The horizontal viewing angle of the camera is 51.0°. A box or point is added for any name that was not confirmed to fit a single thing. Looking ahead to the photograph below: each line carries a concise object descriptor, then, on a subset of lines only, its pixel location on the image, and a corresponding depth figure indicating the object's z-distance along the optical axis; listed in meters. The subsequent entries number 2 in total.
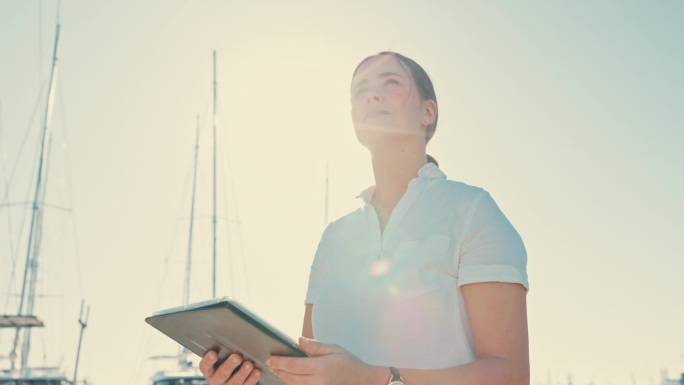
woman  2.26
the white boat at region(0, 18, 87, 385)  23.50
